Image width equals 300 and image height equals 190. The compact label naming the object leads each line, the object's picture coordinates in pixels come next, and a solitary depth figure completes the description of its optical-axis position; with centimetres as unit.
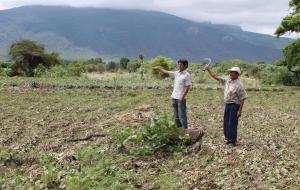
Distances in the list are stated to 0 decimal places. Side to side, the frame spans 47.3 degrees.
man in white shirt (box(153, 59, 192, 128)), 814
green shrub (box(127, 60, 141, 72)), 4573
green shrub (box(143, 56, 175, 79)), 3596
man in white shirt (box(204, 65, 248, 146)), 761
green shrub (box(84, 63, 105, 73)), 4605
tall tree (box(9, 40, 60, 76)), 3396
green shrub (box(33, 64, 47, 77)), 2926
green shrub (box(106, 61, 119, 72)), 5245
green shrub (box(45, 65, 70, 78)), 2798
